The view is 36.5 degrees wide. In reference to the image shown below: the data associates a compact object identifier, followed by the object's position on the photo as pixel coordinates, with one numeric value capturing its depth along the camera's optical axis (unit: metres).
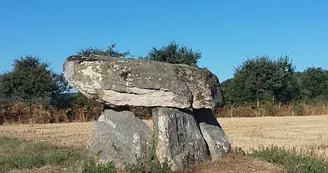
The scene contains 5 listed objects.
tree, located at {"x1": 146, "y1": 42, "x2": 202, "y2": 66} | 44.62
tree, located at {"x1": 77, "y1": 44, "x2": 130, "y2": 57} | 42.19
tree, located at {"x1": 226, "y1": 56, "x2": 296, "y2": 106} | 49.50
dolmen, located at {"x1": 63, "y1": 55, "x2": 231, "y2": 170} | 8.40
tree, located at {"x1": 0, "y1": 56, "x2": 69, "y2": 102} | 37.19
